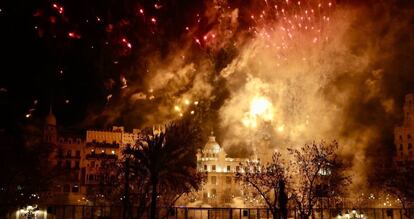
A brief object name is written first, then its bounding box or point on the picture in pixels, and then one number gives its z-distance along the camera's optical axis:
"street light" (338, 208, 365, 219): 69.17
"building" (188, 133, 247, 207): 112.75
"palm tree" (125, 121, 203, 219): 34.12
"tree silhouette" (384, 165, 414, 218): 53.31
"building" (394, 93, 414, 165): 106.00
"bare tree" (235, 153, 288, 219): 49.91
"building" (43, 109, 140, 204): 89.38
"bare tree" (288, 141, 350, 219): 49.77
